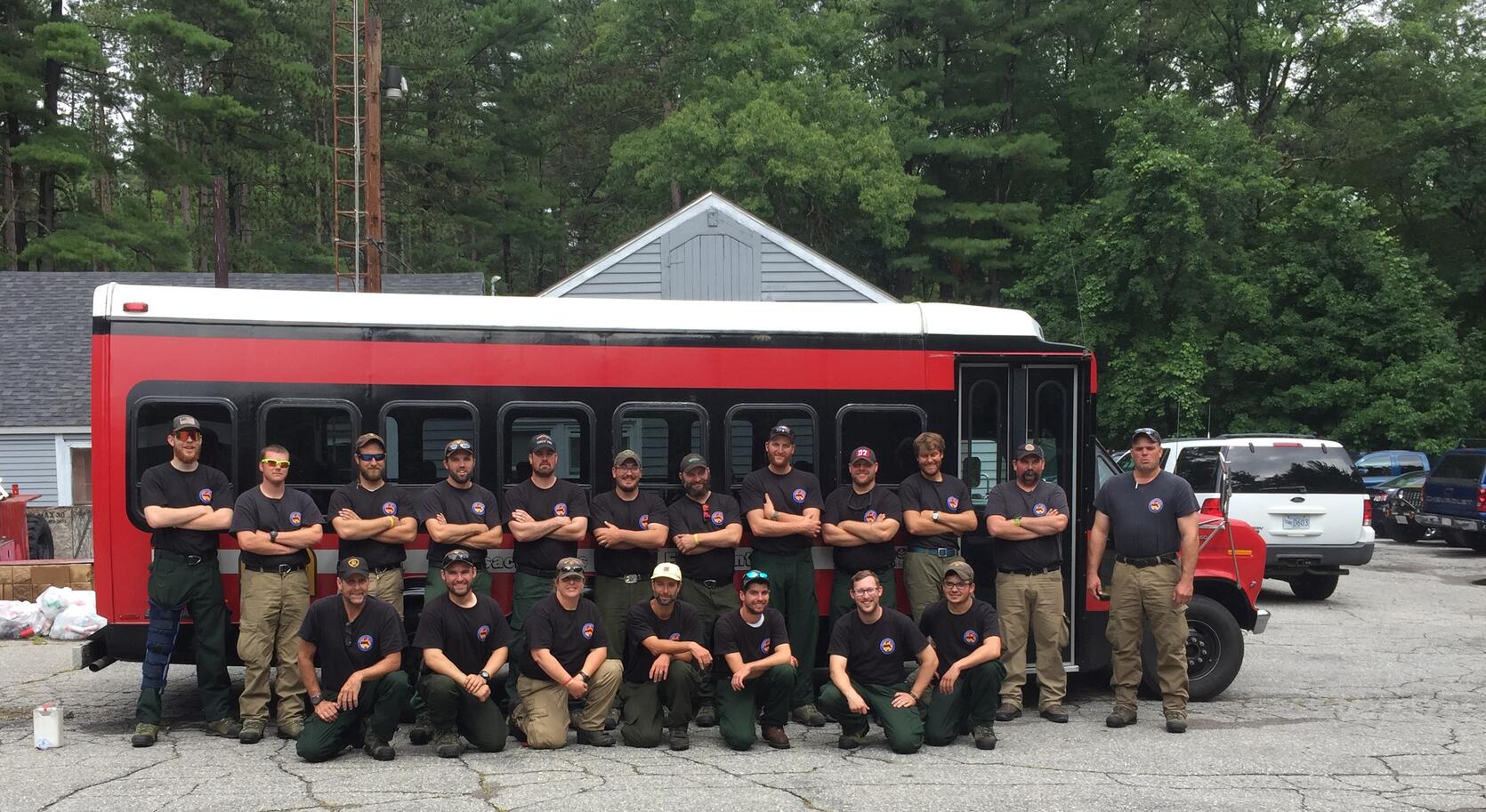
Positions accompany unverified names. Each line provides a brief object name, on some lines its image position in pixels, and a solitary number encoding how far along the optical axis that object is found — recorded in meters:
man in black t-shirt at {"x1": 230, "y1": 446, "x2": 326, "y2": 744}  8.03
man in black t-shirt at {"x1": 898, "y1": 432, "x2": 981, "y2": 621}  8.57
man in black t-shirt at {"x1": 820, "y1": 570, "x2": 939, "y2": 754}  7.80
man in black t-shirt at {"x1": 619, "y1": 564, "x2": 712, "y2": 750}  7.95
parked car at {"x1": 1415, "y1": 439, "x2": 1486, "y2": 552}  20.05
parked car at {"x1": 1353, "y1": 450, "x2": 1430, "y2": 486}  27.48
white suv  14.12
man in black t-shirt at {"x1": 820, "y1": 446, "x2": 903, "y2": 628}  8.55
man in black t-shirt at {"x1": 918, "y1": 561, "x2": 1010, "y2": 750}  7.92
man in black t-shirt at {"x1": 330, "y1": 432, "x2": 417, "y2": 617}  8.10
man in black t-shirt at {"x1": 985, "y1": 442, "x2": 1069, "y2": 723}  8.59
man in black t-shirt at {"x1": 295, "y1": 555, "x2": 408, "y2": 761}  7.49
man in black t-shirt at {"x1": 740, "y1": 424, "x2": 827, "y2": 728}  8.54
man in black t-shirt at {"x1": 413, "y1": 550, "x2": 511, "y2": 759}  7.63
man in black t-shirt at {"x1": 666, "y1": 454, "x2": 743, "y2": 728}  8.42
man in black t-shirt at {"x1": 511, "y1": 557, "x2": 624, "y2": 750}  7.85
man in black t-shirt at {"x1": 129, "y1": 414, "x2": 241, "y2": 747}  8.00
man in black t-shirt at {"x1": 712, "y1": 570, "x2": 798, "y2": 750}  7.84
